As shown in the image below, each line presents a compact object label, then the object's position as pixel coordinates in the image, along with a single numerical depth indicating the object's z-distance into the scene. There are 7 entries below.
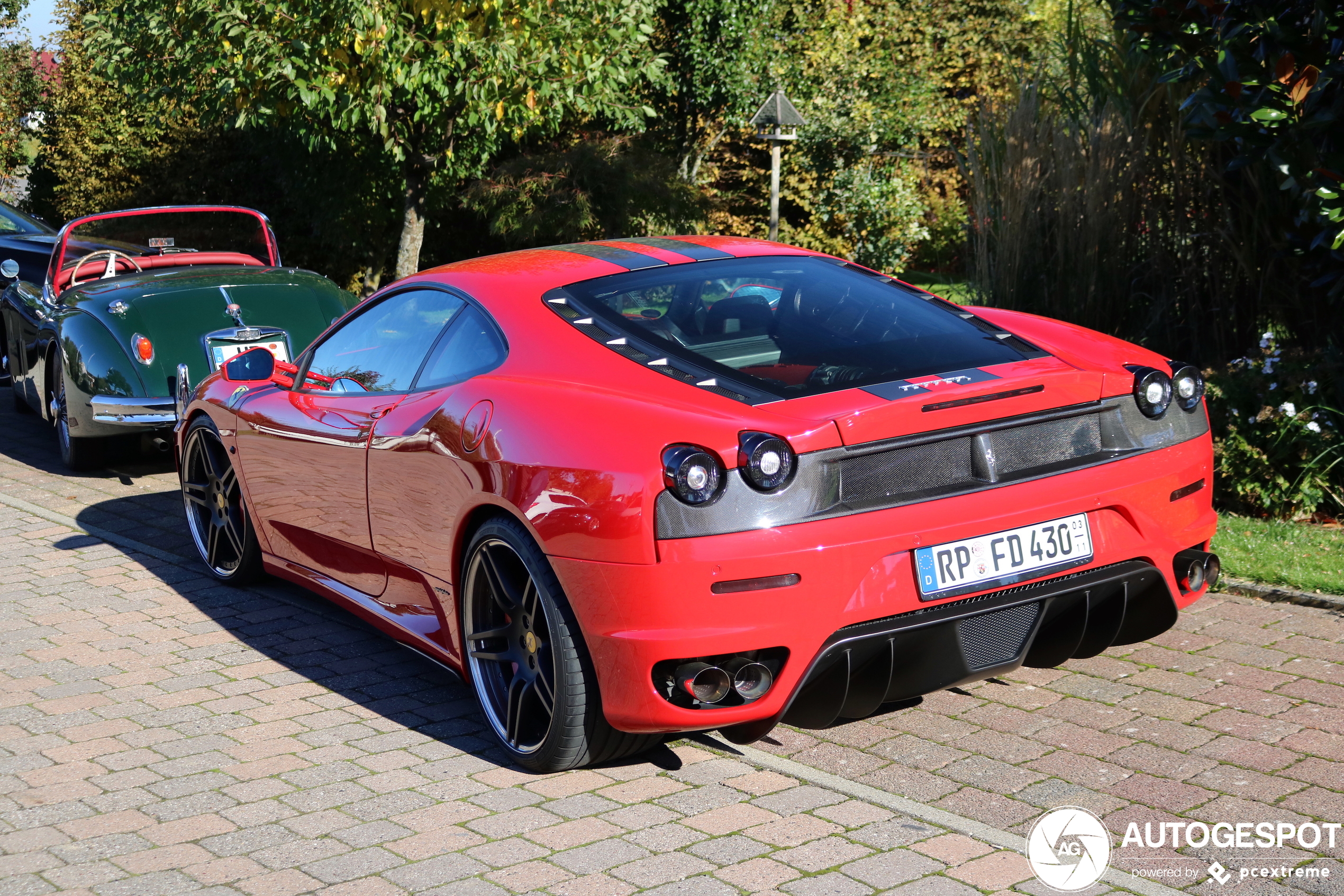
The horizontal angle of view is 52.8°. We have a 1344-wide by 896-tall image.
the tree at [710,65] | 16.84
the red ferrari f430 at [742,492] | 3.47
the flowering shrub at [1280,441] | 6.42
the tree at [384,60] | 11.41
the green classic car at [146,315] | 8.39
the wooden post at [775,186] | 15.77
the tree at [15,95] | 27.14
